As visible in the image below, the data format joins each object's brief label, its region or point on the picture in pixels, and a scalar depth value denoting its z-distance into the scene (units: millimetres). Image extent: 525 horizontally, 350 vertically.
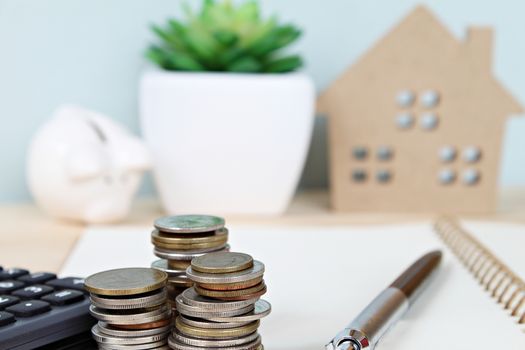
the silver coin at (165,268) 350
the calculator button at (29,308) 332
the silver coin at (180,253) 350
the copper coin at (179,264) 351
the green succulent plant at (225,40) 546
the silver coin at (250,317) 322
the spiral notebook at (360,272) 368
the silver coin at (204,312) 322
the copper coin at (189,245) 351
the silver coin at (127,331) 327
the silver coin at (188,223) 350
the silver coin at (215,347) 322
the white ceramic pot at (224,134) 539
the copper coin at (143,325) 329
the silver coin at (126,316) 325
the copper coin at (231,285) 322
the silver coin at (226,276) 322
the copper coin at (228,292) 322
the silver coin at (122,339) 327
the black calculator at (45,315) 325
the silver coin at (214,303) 321
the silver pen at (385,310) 337
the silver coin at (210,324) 322
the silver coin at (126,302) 324
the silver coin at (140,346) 328
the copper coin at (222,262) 325
